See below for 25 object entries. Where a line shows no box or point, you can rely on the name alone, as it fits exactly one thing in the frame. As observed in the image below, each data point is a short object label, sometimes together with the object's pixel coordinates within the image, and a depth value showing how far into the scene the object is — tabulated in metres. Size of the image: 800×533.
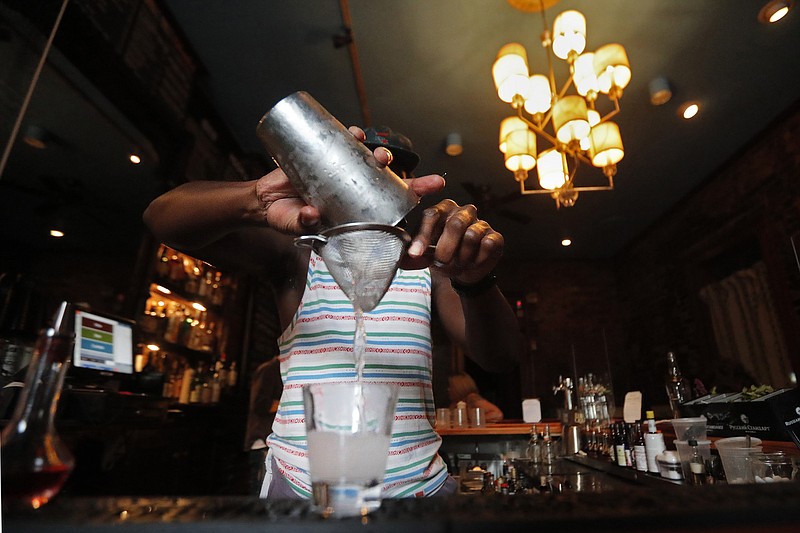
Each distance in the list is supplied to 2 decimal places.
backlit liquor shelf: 3.44
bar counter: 0.32
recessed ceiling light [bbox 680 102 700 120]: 3.72
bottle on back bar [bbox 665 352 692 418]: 2.36
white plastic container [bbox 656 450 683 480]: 1.78
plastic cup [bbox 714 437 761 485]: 1.46
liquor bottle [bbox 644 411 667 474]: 1.96
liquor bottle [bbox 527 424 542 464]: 2.81
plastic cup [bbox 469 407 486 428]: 3.18
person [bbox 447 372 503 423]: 4.01
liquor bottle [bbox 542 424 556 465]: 2.84
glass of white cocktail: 0.43
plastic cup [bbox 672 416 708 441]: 1.75
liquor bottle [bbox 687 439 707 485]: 1.66
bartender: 0.76
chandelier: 2.62
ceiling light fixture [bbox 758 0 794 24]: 2.69
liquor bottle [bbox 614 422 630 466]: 2.27
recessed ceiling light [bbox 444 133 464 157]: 4.07
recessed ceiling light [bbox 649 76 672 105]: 3.33
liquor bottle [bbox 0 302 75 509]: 0.44
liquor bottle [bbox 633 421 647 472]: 2.06
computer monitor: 2.39
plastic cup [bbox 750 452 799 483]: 1.28
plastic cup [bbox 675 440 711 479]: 1.71
